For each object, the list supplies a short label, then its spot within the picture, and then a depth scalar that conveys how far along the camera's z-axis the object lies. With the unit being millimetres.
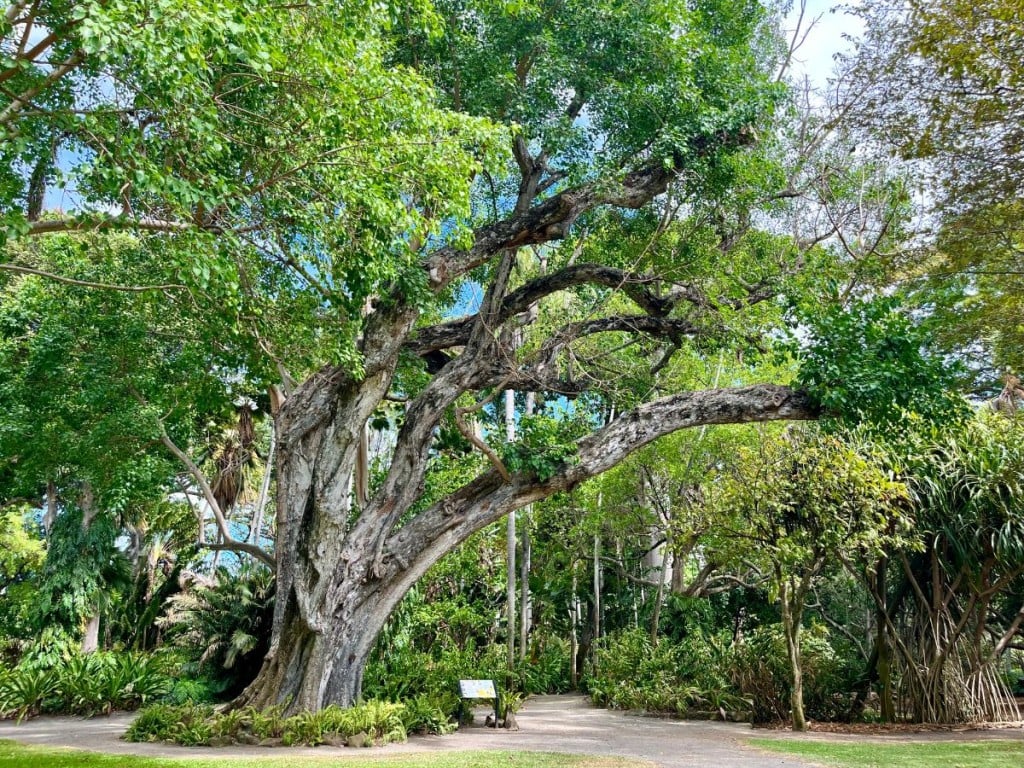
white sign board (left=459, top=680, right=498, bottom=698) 10328
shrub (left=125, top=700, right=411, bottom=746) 8516
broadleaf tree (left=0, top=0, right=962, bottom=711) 6613
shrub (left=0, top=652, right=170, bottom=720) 10758
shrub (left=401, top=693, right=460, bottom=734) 9867
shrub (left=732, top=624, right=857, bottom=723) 11148
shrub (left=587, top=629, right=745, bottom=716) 12242
